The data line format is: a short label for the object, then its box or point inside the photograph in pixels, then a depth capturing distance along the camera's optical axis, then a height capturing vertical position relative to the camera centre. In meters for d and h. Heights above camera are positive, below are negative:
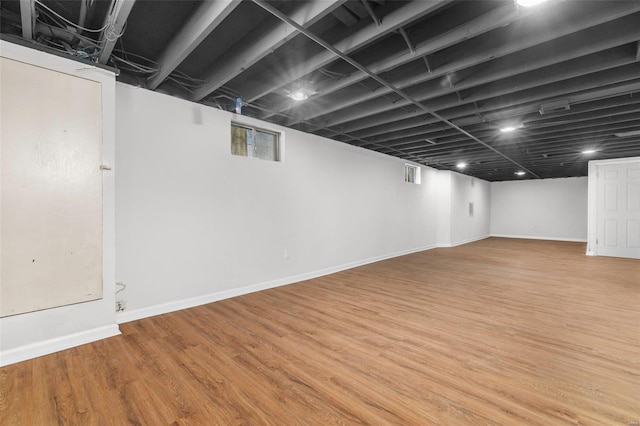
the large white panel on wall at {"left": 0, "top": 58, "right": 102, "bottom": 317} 2.21 +0.16
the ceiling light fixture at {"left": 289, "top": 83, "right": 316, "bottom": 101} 3.33 +1.46
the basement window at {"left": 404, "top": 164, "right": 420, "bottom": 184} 8.03 +1.13
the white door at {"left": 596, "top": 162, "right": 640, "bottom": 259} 6.96 +0.06
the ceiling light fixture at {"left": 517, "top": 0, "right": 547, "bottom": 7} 1.72 +1.33
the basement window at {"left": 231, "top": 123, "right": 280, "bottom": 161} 4.15 +1.07
